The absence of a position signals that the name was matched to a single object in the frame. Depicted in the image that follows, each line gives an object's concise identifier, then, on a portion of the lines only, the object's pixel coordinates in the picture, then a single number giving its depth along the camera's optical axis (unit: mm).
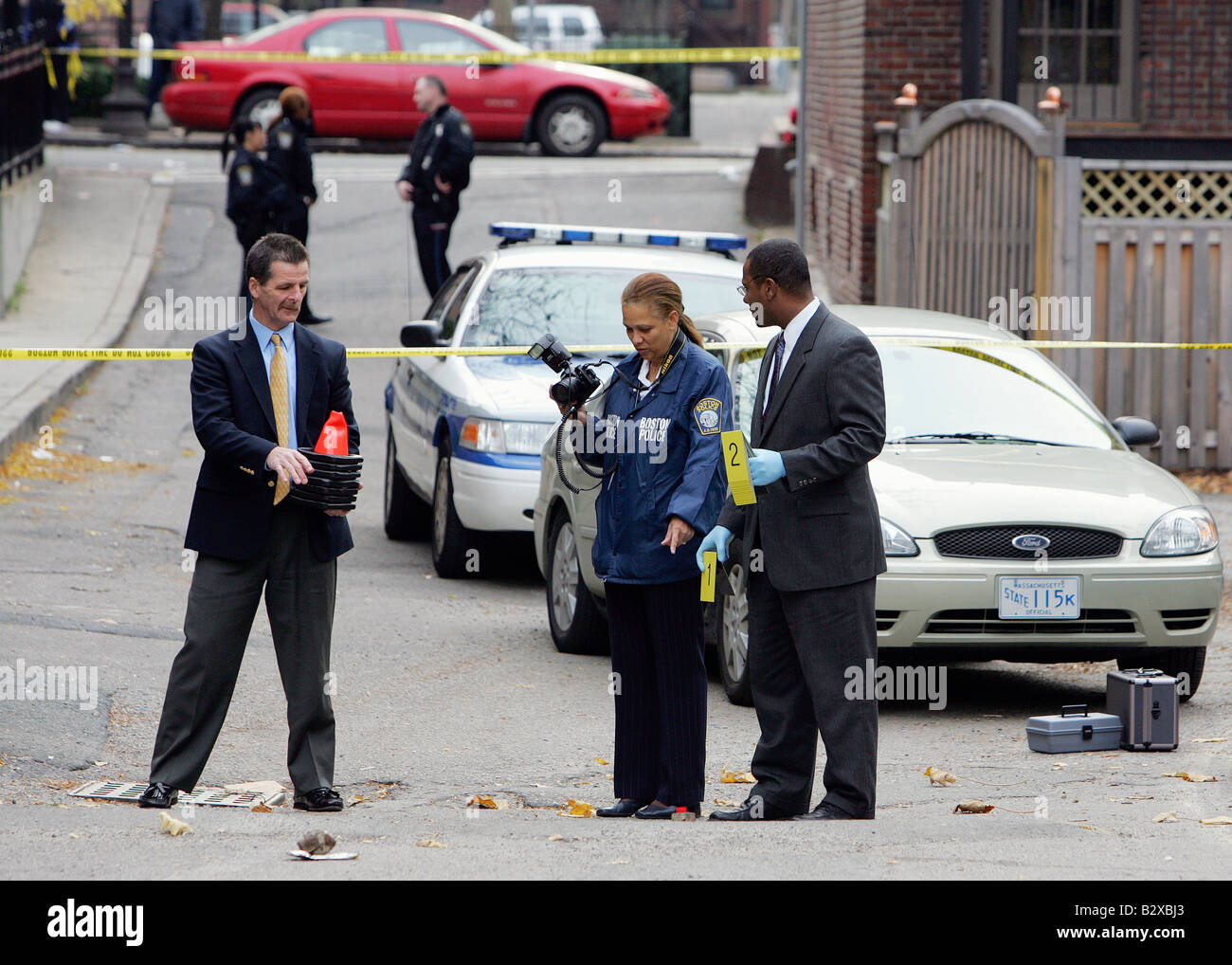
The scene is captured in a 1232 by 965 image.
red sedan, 24797
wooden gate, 14219
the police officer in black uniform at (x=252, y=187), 17000
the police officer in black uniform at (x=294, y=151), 17062
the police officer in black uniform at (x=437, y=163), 16859
